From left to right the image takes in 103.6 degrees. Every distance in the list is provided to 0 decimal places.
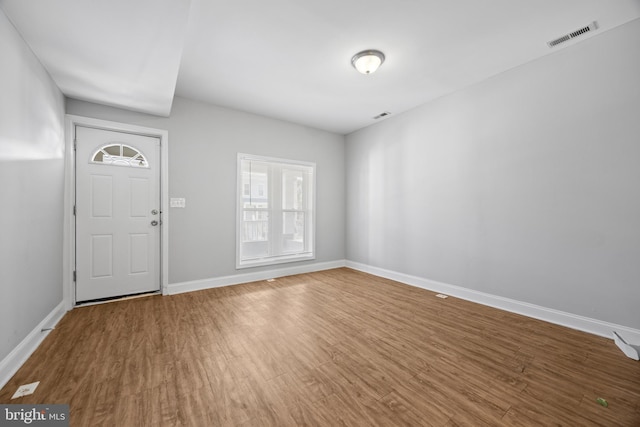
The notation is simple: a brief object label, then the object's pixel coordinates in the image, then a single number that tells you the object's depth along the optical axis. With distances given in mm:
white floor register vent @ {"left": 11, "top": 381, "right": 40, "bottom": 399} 1639
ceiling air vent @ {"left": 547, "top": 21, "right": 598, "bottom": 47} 2391
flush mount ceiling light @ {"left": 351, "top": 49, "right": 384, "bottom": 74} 2750
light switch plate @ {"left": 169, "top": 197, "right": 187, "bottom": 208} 3749
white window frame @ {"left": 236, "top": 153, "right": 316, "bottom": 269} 4289
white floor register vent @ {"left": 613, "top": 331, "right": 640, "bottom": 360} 2085
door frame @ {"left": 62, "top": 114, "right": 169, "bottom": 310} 3084
